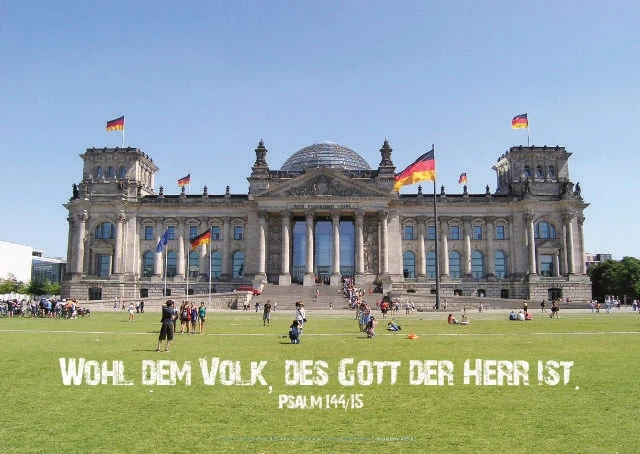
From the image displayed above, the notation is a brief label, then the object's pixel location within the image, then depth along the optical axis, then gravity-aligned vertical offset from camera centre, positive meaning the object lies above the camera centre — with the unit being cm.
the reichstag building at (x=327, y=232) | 8625 +904
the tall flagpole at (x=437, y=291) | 5344 -12
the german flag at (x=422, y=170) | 5288 +1089
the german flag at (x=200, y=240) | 6812 +603
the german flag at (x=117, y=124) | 8244 +2379
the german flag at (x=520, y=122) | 8050 +2324
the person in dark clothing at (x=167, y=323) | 2162 -117
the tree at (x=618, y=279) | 10000 +164
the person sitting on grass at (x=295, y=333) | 2434 -177
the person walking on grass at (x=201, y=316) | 3166 -134
